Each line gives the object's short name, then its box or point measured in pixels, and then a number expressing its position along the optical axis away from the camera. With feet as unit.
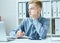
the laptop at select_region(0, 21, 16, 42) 5.06
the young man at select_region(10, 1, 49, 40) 5.62
